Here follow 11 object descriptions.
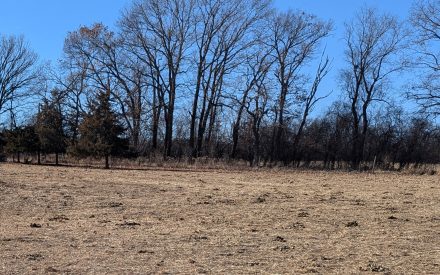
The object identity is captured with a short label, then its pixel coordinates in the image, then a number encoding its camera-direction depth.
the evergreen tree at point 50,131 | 42.53
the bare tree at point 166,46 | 50.09
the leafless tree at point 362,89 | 53.75
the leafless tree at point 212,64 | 51.47
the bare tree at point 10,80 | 65.38
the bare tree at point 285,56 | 52.66
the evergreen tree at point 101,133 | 37.31
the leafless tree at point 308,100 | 54.18
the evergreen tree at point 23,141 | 43.66
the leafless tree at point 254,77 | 52.12
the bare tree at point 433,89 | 42.69
